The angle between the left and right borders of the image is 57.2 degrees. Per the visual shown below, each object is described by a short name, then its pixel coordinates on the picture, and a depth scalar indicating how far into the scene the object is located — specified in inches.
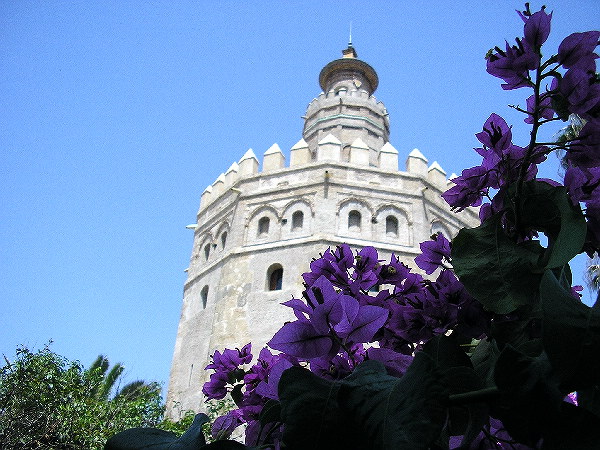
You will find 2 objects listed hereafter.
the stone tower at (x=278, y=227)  541.0
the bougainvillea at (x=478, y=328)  24.6
